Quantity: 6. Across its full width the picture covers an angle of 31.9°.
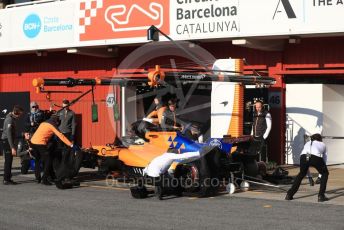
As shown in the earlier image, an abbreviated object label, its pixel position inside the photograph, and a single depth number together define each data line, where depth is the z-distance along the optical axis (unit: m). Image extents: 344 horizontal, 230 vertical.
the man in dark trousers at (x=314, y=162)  10.28
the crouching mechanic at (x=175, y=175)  10.55
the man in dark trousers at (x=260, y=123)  14.05
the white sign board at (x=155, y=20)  14.35
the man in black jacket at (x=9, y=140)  13.16
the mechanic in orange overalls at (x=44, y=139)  12.60
